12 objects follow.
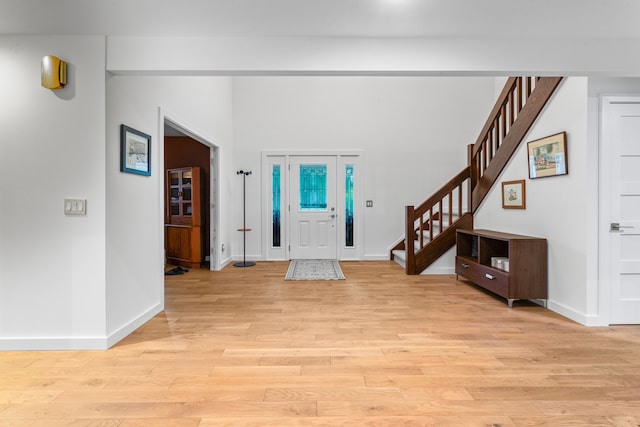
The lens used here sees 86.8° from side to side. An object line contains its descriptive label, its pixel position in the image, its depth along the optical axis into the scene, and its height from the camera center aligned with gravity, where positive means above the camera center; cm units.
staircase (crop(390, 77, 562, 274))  406 +47
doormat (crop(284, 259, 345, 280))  502 -102
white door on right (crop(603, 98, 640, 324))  299 +22
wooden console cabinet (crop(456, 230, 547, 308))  350 -68
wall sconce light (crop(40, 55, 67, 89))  242 +97
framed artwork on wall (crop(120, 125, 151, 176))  276 +49
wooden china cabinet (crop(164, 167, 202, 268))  577 -19
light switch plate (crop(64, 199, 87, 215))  252 +1
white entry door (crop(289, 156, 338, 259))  650 -9
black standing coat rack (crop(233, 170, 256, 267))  600 -13
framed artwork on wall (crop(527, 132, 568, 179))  324 +53
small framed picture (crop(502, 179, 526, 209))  394 +16
